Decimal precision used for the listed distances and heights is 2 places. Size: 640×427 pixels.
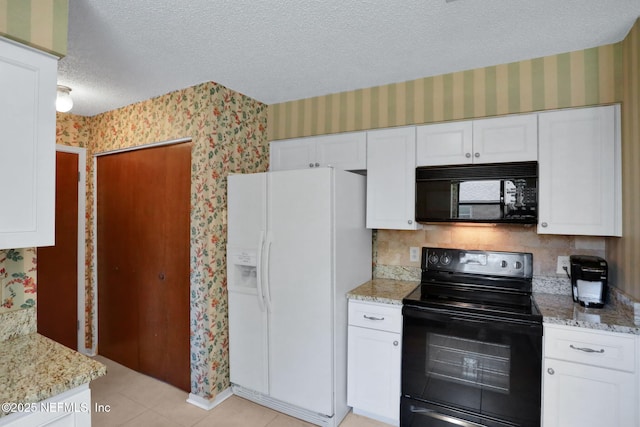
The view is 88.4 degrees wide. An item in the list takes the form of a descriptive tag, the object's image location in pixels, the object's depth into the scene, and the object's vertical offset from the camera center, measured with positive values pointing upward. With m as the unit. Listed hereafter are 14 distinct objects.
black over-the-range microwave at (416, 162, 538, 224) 2.11 +0.15
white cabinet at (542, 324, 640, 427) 1.67 -0.86
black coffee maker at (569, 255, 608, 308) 1.94 -0.39
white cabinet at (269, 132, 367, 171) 2.68 +0.54
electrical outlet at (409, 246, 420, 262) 2.71 -0.32
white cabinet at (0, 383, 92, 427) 1.12 -0.72
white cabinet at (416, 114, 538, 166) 2.15 +0.51
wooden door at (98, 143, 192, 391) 2.73 -0.42
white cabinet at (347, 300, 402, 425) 2.20 -0.99
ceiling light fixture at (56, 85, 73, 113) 2.41 +0.82
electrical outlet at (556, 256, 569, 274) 2.26 -0.33
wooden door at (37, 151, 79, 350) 3.03 -0.53
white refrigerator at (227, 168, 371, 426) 2.22 -0.49
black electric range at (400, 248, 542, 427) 1.87 -0.85
